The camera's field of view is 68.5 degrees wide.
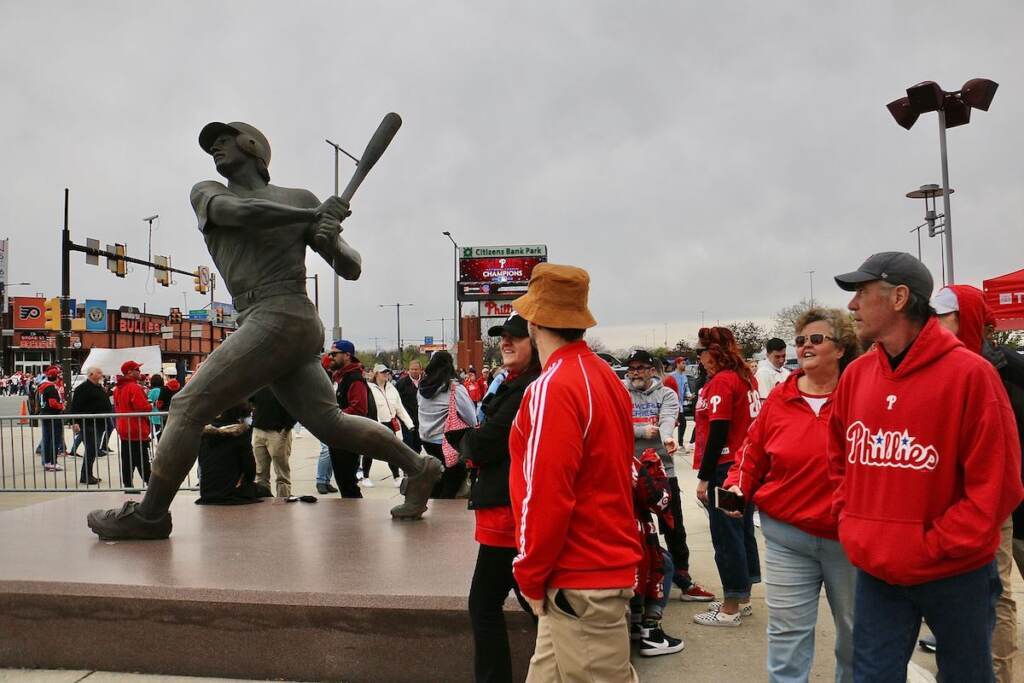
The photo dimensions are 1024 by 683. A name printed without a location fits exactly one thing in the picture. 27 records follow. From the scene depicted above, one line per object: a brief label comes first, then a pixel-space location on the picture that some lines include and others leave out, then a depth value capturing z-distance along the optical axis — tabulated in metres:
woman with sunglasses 2.99
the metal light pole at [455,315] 42.47
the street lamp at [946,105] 11.11
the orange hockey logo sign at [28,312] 59.38
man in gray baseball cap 2.13
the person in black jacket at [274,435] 8.42
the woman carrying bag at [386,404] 10.44
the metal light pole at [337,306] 28.03
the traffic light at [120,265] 22.33
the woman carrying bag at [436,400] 7.87
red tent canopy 10.59
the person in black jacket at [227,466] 6.32
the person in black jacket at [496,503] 2.93
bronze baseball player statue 4.56
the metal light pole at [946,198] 11.50
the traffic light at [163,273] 26.25
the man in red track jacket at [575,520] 2.21
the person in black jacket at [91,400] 11.57
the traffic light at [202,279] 31.09
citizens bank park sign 46.66
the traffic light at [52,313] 25.90
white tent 24.36
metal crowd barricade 10.29
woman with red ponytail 4.48
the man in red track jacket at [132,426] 10.09
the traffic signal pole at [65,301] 19.03
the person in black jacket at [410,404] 12.10
